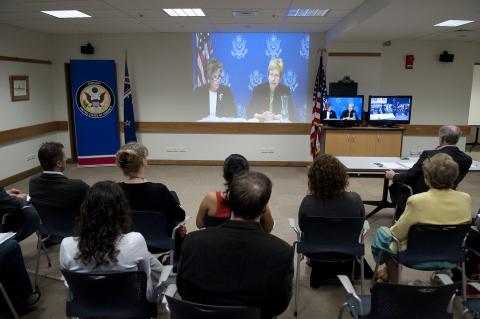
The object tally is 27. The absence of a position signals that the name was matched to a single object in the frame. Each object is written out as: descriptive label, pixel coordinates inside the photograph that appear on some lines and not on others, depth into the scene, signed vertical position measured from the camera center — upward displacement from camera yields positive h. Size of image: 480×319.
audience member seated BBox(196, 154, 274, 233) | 2.55 -0.70
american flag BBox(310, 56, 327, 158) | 6.92 -0.05
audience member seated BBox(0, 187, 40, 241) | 2.80 -0.88
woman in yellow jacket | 2.39 -0.61
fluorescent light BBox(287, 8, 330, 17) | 5.16 +1.26
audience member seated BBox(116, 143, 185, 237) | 2.60 -0.61
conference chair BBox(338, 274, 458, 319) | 1.65 -0.86
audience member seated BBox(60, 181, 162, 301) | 1.80 -0.67
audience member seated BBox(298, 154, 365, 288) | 2.61 -0.65
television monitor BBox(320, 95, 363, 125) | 6.62 -0.11
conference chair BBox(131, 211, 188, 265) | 2.55 -0.88
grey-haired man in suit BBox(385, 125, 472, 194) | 3.57 -0.49
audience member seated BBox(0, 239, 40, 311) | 2.54 -1.20
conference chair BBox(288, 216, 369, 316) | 2.48 -0.88
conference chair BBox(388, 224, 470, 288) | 2.33 -0.88
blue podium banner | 7.32 -0.21
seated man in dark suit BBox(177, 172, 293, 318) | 1.46 -0.63
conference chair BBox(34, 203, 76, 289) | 2.79 -0.90
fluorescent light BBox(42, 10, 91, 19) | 5.30 +1.21
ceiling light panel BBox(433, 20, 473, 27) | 5.12 +1.13
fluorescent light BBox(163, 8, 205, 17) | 5.25 +1.24
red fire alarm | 7.18 +0.83
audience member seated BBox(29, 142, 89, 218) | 2.78 -0.64
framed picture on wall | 6.16 +0.16
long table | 4.05 -0.67
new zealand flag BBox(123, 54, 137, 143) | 7.31 -0.27
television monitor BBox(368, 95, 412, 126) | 6.57 -0.09
